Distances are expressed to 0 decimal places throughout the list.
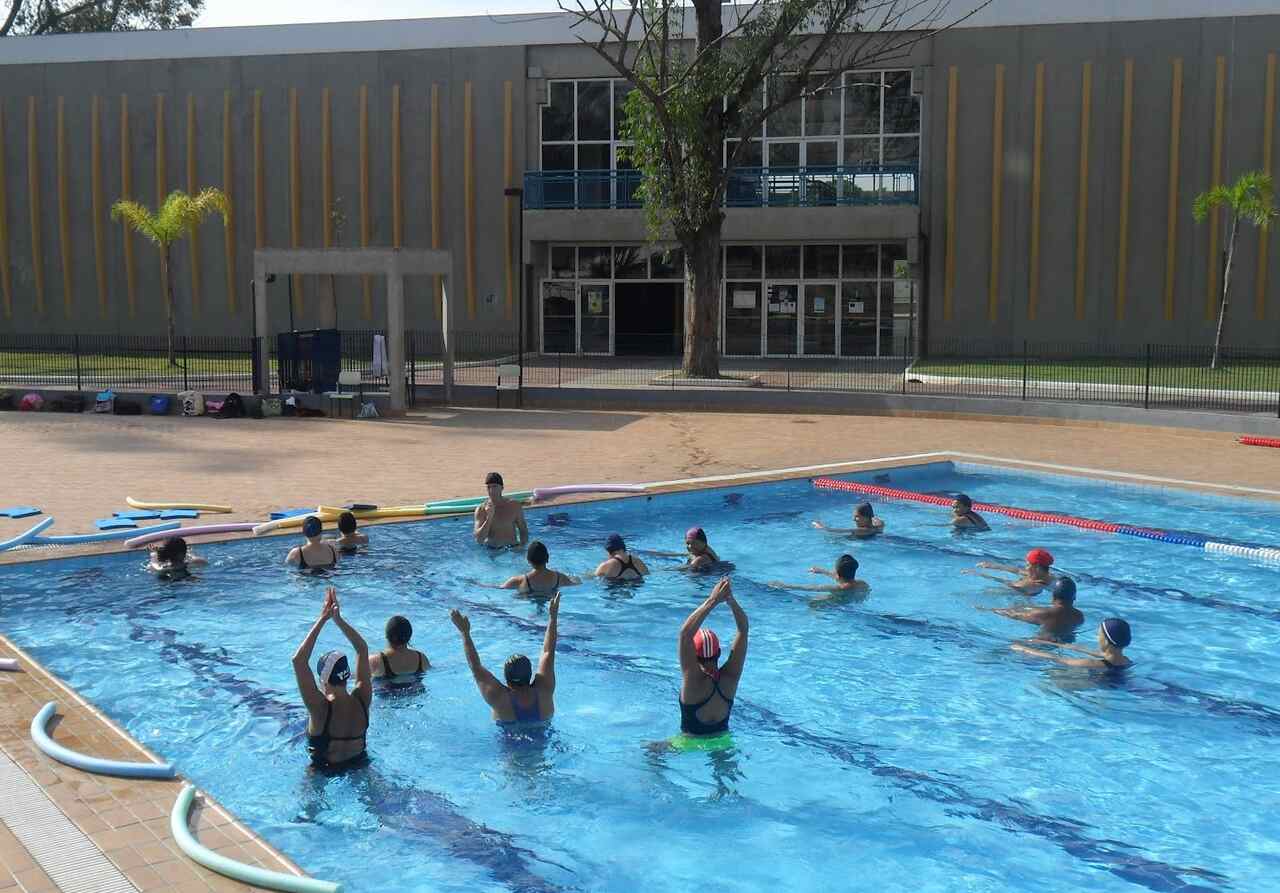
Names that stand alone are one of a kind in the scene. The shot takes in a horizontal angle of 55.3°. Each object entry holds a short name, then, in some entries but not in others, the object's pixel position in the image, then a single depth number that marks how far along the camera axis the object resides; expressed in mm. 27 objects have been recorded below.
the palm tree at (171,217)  32750
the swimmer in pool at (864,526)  14227
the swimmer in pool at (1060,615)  10500
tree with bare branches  25547
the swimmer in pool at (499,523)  13453
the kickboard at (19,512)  13781
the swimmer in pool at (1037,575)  11859
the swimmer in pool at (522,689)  8203
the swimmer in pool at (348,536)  12867
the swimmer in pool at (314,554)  12289
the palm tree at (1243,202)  28656
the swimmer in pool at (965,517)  14477
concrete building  32781
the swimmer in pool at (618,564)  12305
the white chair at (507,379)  25844
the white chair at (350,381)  25234
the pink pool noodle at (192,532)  12617
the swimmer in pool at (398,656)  9102
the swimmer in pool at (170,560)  11812
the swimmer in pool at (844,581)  11977
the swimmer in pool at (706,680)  8031
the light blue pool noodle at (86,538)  12523
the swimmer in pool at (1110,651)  9500
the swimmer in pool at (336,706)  7387
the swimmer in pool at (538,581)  11688
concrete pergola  23828
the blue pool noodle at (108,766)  6652
